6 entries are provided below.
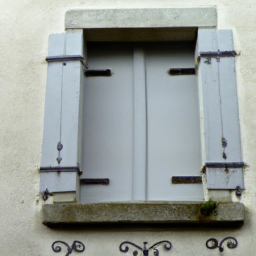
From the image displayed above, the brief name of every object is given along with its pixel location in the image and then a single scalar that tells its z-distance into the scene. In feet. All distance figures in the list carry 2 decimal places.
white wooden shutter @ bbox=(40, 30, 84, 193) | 14.01
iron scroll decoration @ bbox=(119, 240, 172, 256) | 13.24
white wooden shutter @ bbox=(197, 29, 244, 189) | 13.83
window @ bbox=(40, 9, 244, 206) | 14.06
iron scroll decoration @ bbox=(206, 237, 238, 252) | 13.21
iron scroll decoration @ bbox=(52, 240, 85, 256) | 13.37
